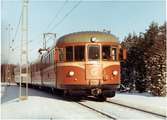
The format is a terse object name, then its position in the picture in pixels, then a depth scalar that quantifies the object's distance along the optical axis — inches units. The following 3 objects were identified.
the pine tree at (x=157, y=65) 579.3
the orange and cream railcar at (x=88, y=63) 459.1
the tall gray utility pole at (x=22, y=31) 532.9
